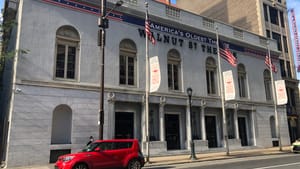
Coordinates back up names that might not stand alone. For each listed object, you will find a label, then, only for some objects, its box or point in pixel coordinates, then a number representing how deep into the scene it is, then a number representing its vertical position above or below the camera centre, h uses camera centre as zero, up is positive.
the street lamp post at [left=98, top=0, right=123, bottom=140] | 14.77 +5.50
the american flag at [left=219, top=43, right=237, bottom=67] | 23.44 +6.60
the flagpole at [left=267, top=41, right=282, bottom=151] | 26.55 +2.84
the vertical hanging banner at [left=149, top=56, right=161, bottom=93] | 17.99 +3.66
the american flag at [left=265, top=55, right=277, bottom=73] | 27.13 +6.68
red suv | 11.54 -1.33
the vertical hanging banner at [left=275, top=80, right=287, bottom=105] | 27.80 +3.63
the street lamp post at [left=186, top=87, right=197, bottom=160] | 18.53 -1.86
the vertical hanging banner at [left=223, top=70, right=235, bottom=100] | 22.69 +3.62
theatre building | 16.59 +3.56
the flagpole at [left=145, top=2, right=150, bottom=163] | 17.10 +2.10
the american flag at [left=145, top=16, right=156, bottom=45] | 19.08 +7.25
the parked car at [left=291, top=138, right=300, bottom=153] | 22.77 -1.84
